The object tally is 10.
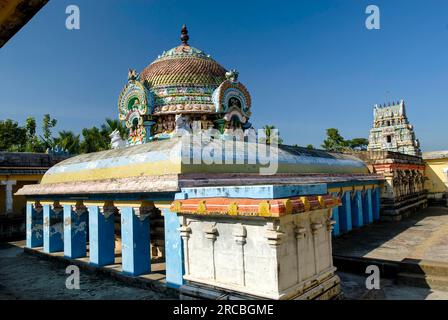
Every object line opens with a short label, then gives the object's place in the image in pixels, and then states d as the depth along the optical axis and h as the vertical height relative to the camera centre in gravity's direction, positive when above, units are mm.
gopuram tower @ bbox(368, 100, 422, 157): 33938 +4114
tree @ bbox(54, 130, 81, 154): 32312 +3814
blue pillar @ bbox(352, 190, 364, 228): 16562 -1778
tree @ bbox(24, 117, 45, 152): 35588 +4754
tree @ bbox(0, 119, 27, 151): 36656 +5097
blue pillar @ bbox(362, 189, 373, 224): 17734 -1789
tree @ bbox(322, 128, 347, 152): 51312 +4960
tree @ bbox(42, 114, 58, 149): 37747 +6334
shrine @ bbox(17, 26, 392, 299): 6102 -476
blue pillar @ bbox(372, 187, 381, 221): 18891 -1659
